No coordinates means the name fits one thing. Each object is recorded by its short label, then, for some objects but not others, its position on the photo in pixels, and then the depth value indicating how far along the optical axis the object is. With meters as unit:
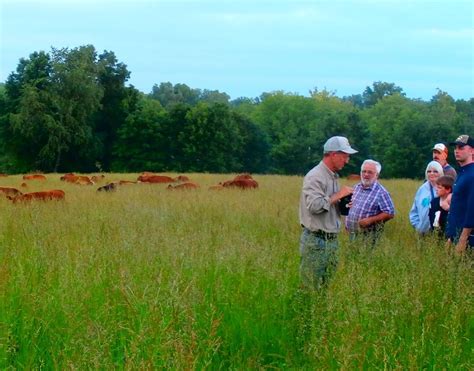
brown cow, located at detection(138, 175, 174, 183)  27.22
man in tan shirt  6.60
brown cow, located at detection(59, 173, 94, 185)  26.62
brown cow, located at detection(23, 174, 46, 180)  29.72
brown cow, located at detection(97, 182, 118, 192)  20.34
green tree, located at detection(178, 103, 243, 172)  65.88
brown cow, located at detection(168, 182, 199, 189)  22.00
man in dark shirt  7.32
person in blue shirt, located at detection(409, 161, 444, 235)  9.16
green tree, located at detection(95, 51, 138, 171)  65.44
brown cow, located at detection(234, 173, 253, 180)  28.62
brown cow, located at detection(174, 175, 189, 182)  27.98
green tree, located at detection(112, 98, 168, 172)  64.44
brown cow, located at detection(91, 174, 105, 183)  29.09
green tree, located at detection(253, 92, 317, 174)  81.19
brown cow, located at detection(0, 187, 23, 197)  18.23
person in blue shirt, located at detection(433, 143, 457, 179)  9.91
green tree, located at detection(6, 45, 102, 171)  56.66
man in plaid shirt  8.84
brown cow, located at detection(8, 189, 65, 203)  15.50
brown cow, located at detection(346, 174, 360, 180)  35.87
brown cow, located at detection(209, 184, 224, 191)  21.67
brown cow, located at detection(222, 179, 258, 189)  23.34
